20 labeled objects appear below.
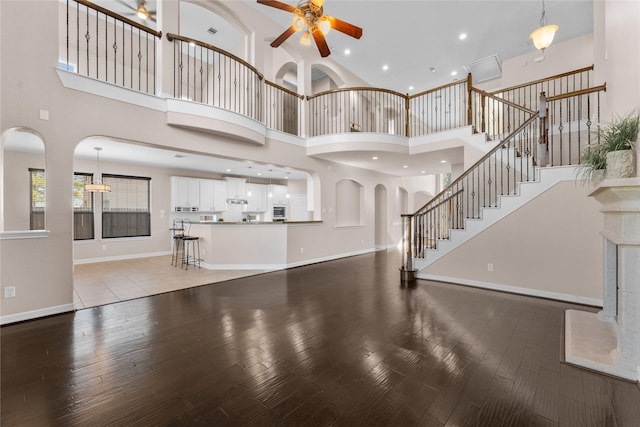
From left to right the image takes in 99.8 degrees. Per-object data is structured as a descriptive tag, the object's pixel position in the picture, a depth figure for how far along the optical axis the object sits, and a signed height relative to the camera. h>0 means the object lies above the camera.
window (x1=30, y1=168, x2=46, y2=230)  6.48 +0.33
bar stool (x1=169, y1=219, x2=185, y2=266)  6.63 -0.71
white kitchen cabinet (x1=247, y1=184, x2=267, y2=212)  10.41 +0.59
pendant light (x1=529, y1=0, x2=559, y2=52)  4.47 +2.99
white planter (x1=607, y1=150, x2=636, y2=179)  2.22 +0.41
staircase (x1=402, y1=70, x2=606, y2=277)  4.23 +0.60
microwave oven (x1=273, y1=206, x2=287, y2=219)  11.09 +0.05
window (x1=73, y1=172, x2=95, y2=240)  7.20 +0.12
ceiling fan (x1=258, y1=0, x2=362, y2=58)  3.50 +2.60
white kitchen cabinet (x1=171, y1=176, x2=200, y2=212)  8.59 +0.65
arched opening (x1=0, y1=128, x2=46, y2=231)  6.16 +0.63
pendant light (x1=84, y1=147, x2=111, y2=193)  6.09 +0.60
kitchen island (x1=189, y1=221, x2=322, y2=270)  6.11 -0.75
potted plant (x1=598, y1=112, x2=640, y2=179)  2.21 +0.56
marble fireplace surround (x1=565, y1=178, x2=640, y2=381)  2.05 -0.62
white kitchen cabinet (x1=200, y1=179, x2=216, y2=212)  9.10 +0.62
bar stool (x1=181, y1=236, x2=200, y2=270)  6.61 -0.98
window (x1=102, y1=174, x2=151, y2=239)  7.65 +0.18
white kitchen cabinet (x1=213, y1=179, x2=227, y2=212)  9.36 +0.63
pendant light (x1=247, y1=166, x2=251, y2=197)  10.28 +0.92
